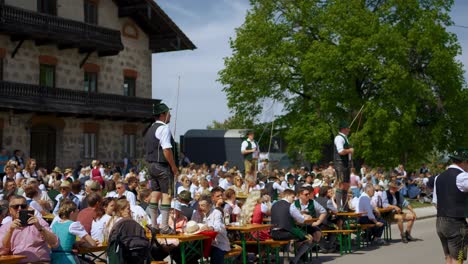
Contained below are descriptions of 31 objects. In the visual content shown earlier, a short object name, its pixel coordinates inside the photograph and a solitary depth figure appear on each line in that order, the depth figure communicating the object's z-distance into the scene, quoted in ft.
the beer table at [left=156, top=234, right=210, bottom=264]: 34.71
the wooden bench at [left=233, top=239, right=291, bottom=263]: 43.65
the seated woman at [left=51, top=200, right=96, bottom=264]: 30.60
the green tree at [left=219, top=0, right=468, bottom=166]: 129.18
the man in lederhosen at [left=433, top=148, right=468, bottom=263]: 34.32
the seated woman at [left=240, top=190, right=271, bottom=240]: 46.59
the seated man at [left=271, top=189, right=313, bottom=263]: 44.39
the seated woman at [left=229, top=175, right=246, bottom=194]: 66.54
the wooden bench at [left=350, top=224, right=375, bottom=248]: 55.42
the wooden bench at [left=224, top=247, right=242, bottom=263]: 39.58
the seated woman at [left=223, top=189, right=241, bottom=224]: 46.98
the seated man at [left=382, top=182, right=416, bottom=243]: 60.54
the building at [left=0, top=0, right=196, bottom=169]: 97.86
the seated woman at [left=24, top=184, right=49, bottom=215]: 43.29
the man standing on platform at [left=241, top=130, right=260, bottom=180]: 70.79
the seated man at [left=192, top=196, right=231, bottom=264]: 38.19
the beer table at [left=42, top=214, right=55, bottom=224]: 43.57
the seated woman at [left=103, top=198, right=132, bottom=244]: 32.96
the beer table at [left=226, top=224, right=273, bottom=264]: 40.73
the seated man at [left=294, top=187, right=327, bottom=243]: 50.24
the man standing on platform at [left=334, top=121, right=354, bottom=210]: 54.80
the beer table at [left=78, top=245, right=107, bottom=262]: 31.97
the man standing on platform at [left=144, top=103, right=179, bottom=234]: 35.35
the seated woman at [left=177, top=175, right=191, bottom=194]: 64.95
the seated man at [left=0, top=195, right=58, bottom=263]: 28.96
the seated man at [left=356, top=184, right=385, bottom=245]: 56.25
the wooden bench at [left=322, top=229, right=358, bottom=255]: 51.26
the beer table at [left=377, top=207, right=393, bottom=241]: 59.67
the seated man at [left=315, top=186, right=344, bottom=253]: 52.44
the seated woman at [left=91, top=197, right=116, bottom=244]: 36.81
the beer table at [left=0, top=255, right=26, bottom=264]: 27.07
